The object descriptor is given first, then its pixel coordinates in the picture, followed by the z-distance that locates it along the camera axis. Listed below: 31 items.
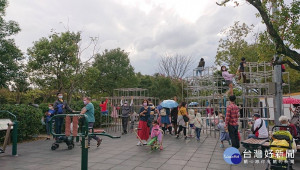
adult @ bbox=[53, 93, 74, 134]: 9.10
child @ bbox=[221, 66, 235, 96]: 10.64
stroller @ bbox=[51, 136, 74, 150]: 8.20
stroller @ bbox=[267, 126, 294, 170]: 5.02
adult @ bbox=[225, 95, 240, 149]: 7.34
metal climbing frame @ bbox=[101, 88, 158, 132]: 13.05
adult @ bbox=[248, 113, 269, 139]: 7.19
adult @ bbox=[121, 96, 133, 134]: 11.92
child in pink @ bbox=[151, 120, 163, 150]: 7.96
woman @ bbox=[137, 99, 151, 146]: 8.86
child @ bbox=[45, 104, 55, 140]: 10.71
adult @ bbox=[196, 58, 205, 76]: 13.34
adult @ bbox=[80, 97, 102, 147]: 8.55
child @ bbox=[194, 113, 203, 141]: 9.97
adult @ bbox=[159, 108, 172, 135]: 11.24
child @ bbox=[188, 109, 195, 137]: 10.38
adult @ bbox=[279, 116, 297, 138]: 6.31
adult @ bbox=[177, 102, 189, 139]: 10.34
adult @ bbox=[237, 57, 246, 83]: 10.45
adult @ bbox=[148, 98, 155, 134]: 9.92
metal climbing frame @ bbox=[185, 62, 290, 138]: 9.75
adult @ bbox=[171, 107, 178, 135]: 11.33
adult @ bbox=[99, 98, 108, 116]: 13.80
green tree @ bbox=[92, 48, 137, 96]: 23.16
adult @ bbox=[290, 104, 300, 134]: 7.28
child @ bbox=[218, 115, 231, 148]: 8.55
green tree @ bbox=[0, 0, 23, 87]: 11.27
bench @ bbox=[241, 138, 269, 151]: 6.64
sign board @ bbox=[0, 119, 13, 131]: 7.40
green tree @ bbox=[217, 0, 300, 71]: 6.21
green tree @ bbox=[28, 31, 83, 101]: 12.86
